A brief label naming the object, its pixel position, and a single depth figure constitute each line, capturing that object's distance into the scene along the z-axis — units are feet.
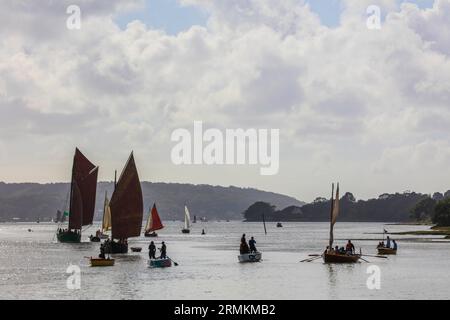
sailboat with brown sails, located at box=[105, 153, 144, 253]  339.36
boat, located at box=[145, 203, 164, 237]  585.14
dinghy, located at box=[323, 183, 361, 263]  288.71
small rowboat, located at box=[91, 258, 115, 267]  276.21
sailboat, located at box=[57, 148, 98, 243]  439.63
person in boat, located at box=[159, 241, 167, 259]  273.33
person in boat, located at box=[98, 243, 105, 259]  280.10
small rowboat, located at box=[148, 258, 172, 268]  271.69
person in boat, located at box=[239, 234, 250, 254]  297.12
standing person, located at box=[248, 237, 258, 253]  298.80
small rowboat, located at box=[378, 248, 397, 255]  353.10
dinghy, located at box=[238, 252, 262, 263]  296.10
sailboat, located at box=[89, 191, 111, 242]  481.46
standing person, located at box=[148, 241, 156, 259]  280.10
